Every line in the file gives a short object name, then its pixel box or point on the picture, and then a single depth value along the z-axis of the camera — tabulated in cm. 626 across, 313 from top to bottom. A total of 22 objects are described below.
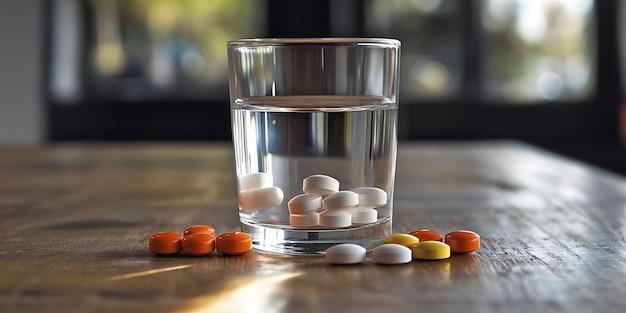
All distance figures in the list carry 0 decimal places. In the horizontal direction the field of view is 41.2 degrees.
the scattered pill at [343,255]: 63
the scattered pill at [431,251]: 65
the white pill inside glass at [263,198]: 69
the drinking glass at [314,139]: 68
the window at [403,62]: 376
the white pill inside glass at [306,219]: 67
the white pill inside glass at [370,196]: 70
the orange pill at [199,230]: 74
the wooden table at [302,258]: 53
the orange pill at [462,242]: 67
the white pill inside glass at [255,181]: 69
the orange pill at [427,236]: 72
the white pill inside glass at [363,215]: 69
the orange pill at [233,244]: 67
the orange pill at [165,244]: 67
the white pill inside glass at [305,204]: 67
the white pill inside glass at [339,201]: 66
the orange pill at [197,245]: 67
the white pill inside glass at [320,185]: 67
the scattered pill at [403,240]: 67
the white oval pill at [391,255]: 63
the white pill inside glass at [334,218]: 67
